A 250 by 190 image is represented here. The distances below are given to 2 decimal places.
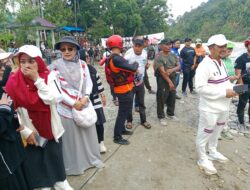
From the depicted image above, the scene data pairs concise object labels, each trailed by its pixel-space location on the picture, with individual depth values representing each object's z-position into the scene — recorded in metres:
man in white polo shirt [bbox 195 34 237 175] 2.43
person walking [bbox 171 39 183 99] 5.48
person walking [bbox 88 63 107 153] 2.64
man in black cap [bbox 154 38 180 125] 3.64
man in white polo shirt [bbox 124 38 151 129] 3.48
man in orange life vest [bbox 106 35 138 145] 2.78
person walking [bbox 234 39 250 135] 3.58
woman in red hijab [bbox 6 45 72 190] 1.78
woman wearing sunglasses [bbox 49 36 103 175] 2.26
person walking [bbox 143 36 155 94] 5.79
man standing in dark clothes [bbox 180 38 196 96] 5.48
